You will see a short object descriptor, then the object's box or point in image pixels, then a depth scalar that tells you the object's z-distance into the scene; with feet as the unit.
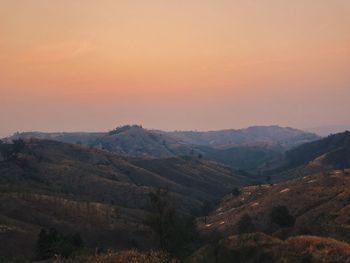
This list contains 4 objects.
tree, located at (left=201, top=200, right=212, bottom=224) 631.40
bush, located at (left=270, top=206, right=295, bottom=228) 357.82
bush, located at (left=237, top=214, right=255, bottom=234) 346.17
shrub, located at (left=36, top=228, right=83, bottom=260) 206.18
